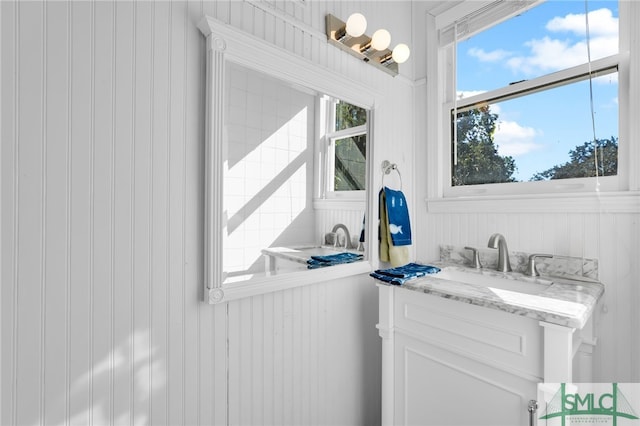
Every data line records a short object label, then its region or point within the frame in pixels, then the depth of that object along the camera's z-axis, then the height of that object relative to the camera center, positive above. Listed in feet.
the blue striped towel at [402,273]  4.21 -0.85
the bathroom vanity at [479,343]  3.07 -1.48
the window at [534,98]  4.00 +1.72
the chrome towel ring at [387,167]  5.18 +0.80
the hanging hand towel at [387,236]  5.02 -0.37
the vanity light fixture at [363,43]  4.30 +2.54
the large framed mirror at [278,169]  3.21 +0.56
